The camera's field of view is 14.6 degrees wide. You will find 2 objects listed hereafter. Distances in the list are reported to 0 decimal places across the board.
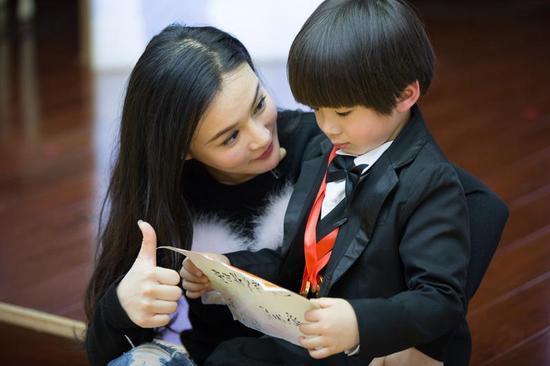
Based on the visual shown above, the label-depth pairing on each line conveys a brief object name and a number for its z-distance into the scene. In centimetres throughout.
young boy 262
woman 286
